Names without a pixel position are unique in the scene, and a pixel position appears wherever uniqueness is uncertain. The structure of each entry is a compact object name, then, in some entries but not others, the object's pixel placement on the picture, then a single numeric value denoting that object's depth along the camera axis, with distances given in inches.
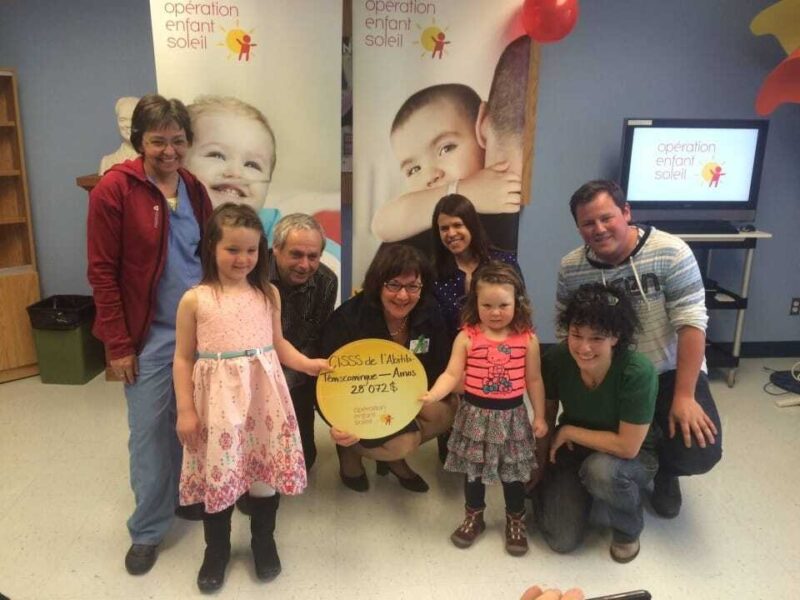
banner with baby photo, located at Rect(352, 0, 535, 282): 120.7
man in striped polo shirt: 80.0
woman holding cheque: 81.4
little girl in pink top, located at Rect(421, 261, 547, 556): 75.5
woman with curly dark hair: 73.6
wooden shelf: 128.0
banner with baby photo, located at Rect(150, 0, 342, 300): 115.1
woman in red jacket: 70.6
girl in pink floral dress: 65.8
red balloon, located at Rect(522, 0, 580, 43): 111.8
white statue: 122.6
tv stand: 128.7
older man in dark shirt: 83.6
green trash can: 128.0
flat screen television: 128.7
